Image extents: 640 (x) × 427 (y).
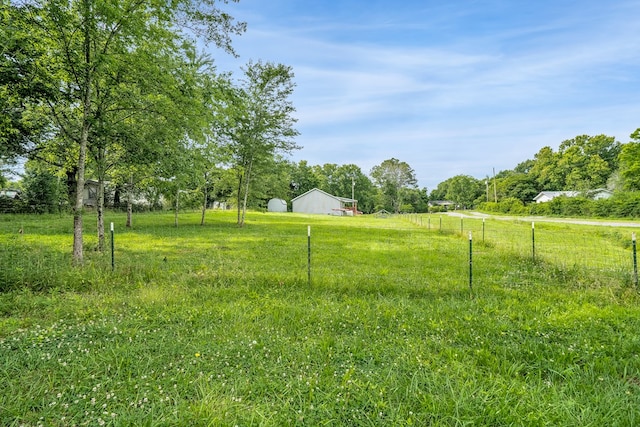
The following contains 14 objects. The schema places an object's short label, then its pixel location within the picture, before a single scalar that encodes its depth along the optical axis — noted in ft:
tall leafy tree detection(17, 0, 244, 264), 18.16
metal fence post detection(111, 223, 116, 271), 18.67
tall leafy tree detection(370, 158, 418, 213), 219.26
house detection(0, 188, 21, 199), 81.12
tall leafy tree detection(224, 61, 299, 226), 57.57
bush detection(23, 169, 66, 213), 63.10
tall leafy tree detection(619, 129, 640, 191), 71.21
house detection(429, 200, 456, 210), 232.73
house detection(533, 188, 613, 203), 124.47
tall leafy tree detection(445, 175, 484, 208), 237.45
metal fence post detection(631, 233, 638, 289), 14.26
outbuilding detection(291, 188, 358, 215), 164.35
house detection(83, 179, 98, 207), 91.66
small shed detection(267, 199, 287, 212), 170.40
